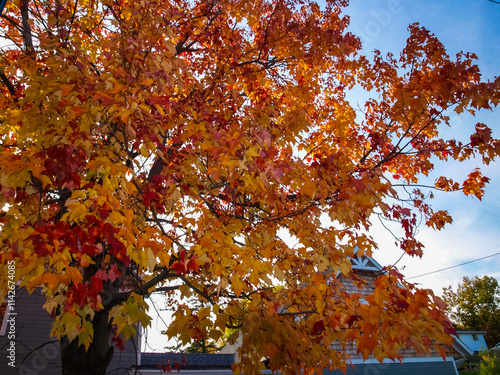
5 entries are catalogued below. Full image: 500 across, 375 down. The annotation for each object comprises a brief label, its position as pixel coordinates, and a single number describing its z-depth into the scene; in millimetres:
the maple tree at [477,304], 58531
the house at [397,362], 12789
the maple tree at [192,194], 3102
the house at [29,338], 9383
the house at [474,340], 44406
